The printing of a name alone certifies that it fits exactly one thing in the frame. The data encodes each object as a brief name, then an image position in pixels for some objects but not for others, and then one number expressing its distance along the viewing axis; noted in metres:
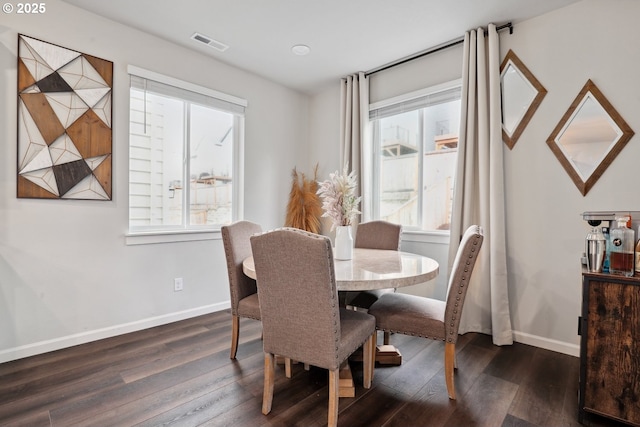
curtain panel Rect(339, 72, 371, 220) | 3.62
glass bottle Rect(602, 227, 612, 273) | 1.66
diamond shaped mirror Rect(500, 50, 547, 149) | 2.57
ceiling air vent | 2.90
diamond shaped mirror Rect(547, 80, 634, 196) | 2.24
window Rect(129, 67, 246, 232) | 2.89
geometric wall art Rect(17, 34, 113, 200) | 2.28
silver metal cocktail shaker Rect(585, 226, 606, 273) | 1.67
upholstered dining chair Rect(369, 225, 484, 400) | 1.73
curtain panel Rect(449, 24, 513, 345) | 2.62
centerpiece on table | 2.08
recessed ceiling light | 3.06
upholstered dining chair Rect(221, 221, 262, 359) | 2.22
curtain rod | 2.70
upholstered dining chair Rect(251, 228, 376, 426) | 1.42
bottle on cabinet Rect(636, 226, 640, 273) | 1.65
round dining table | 1.56
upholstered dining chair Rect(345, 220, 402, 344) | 2.85
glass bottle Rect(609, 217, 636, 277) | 1.58
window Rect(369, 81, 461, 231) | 3.14
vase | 2.15
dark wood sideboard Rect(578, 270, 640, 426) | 1.54
